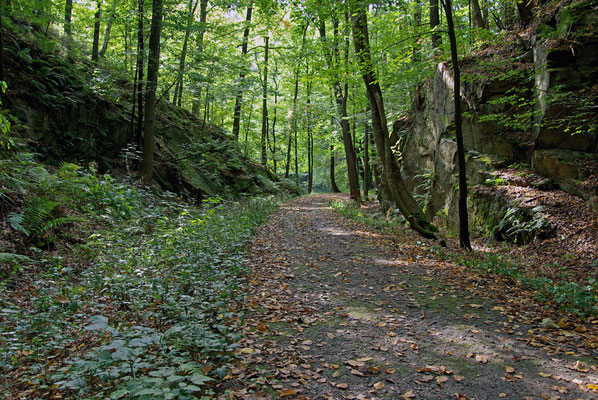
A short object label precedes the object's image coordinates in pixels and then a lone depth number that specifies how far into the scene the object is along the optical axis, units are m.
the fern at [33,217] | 5.75
